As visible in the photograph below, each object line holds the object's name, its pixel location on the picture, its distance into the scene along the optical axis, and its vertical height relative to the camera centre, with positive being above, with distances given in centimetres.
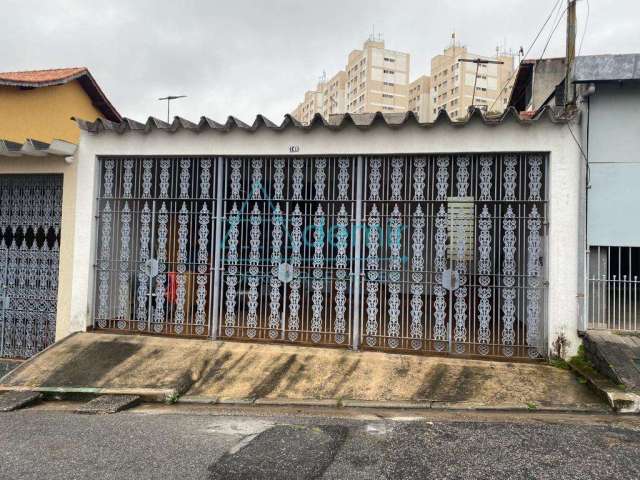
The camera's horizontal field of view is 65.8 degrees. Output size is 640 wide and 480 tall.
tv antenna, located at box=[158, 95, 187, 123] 1600 +504
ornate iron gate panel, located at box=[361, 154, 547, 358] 603 +5
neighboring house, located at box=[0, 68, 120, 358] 701 +8
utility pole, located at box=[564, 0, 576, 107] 625 +273
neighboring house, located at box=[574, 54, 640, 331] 577 +76
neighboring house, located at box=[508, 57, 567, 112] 1232 +466
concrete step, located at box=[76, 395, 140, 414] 493 -158
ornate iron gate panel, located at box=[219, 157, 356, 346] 643 +7
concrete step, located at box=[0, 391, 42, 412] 512 -160
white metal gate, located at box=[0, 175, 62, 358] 715 -23
